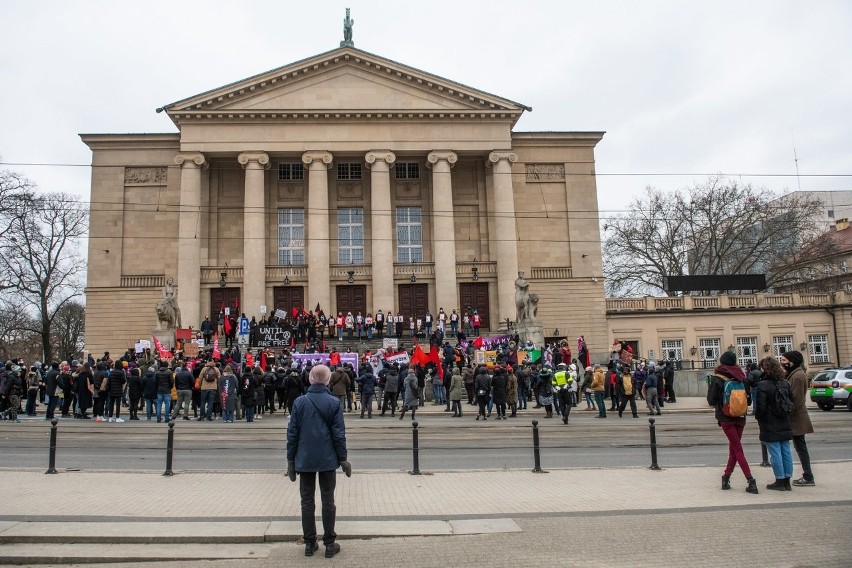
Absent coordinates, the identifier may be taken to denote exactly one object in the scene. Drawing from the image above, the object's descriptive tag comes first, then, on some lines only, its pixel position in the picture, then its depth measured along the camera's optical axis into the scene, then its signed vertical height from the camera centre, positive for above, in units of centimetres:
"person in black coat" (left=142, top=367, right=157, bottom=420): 2017 -33
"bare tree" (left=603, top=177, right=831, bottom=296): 5297 +951
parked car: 2498 -128
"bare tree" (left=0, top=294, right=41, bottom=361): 5359 +404
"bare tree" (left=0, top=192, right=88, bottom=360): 4722 +867
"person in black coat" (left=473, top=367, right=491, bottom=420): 2080 -67
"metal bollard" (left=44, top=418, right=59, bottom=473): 1127 -130
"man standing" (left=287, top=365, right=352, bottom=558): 696 -78
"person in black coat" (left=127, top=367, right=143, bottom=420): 2047 -38
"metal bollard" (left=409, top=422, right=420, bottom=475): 1137 -135
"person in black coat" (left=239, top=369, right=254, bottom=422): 2031 -65
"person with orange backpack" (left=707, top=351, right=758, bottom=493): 965 -65
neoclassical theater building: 4109 +1021
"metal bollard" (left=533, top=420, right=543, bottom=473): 1163 -154
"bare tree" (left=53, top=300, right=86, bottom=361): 6575 +485
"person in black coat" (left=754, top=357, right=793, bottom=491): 963 -95
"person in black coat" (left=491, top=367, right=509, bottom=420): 2112 -75
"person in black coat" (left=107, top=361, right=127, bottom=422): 1983 -27
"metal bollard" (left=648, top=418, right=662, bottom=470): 1175 -160
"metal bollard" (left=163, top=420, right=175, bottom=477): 1111 -124
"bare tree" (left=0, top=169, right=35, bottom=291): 3799 +995
